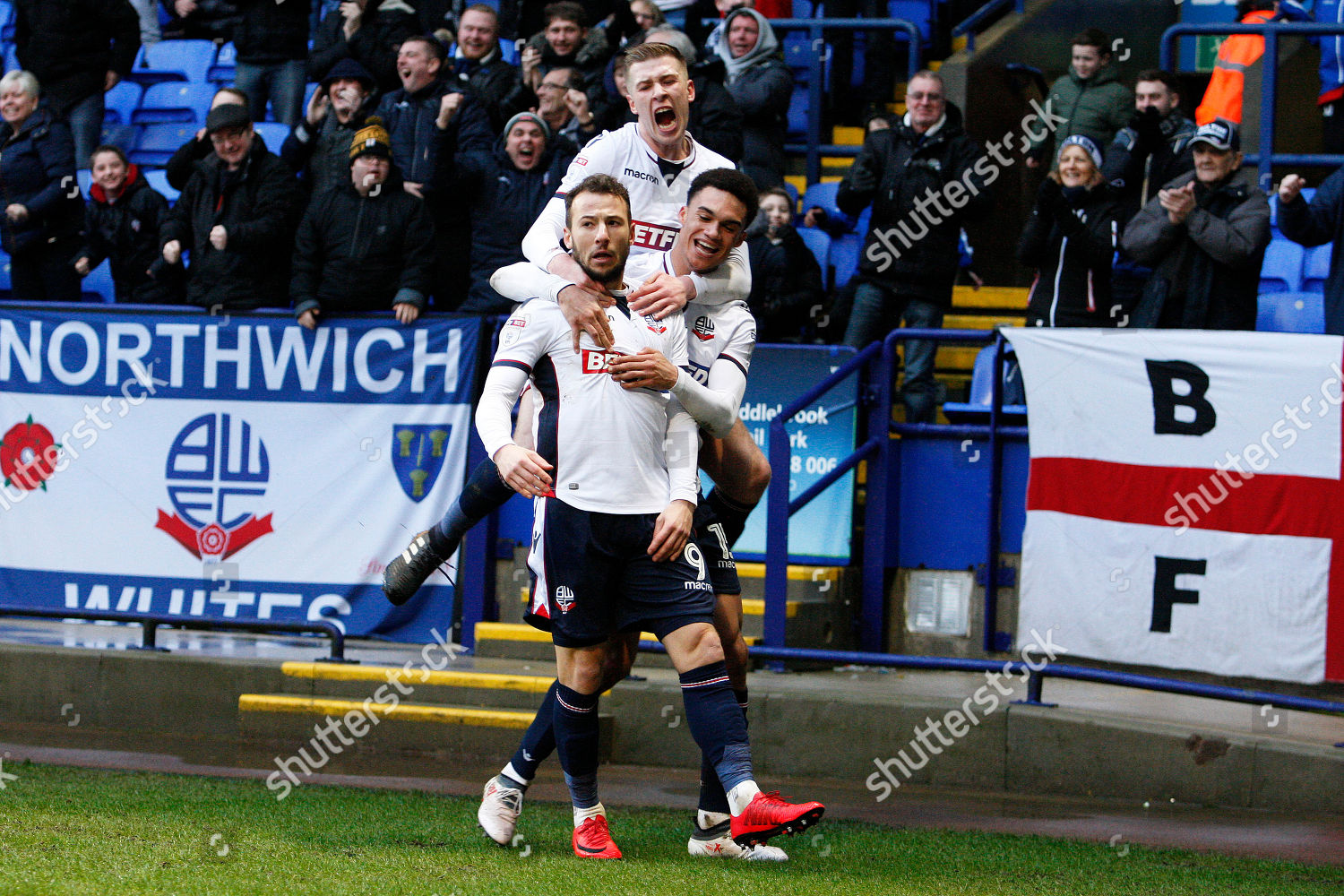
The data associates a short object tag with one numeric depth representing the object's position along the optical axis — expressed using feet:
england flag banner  25.49
